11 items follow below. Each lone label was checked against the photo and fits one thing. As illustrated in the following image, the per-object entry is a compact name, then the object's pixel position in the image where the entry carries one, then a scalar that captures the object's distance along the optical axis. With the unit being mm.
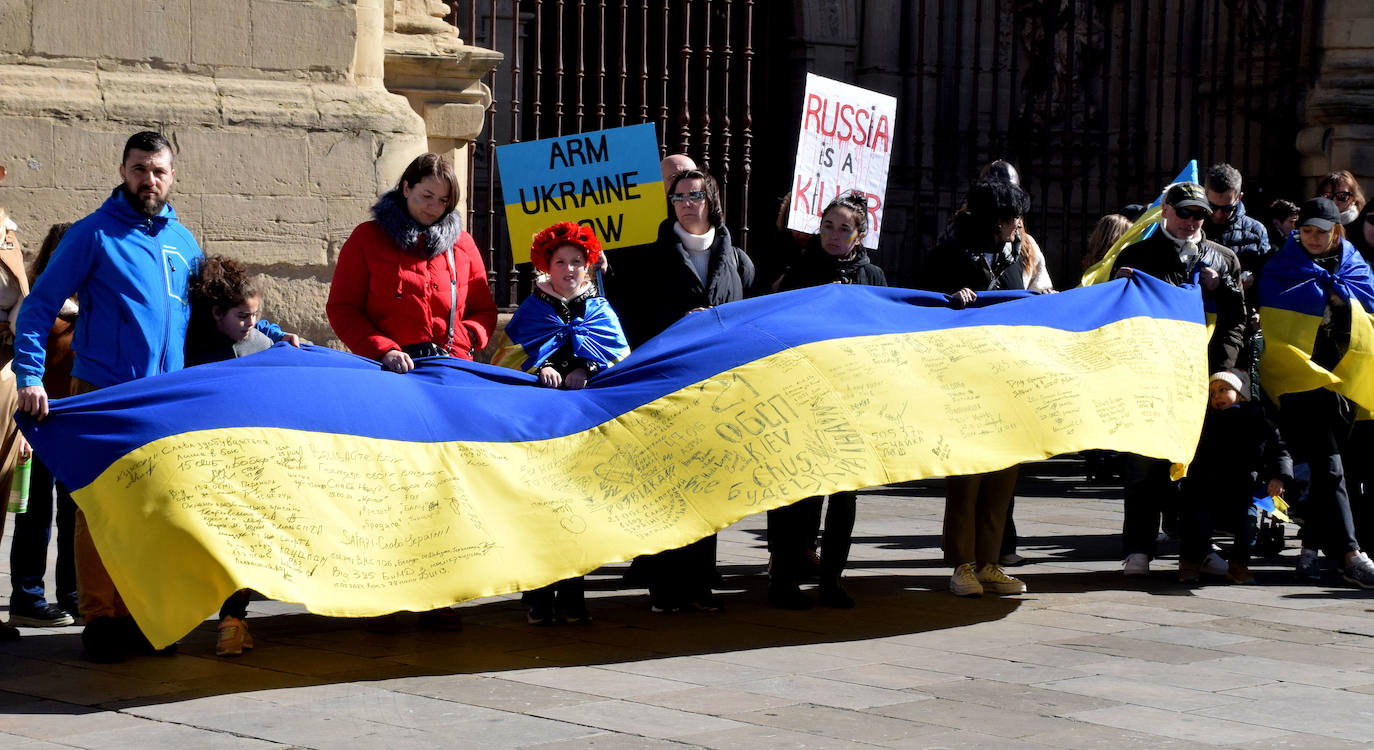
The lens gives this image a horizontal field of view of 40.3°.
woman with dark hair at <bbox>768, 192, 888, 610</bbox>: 7117
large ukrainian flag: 5539
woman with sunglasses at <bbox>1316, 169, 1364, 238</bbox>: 10477
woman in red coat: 6621
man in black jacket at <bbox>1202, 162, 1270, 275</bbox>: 8688
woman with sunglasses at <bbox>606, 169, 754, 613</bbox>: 7328
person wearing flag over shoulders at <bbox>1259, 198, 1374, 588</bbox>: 8219
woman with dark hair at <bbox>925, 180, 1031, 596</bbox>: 7469
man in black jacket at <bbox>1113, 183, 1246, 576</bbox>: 7875
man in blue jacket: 6043
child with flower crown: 6688
